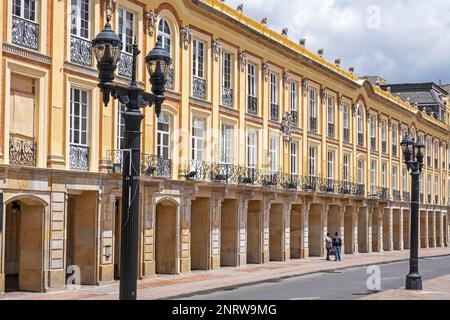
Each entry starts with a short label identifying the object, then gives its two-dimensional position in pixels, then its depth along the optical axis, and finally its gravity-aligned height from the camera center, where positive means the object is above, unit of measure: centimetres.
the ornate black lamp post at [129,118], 1173 +127
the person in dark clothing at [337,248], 4097 -236
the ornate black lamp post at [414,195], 2356 +21
